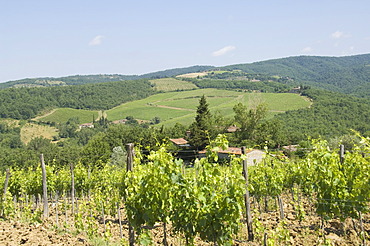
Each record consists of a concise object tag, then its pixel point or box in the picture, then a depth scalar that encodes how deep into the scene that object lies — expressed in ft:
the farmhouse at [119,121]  336.00
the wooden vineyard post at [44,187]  37.24
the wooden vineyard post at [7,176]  41.99
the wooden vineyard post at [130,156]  22.74
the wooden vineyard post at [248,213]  27.45
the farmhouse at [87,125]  342.01
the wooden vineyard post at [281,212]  34.04
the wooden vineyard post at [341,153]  29.96
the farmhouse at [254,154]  117.06
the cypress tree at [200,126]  142.10
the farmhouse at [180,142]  163.88
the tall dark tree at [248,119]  156.46
